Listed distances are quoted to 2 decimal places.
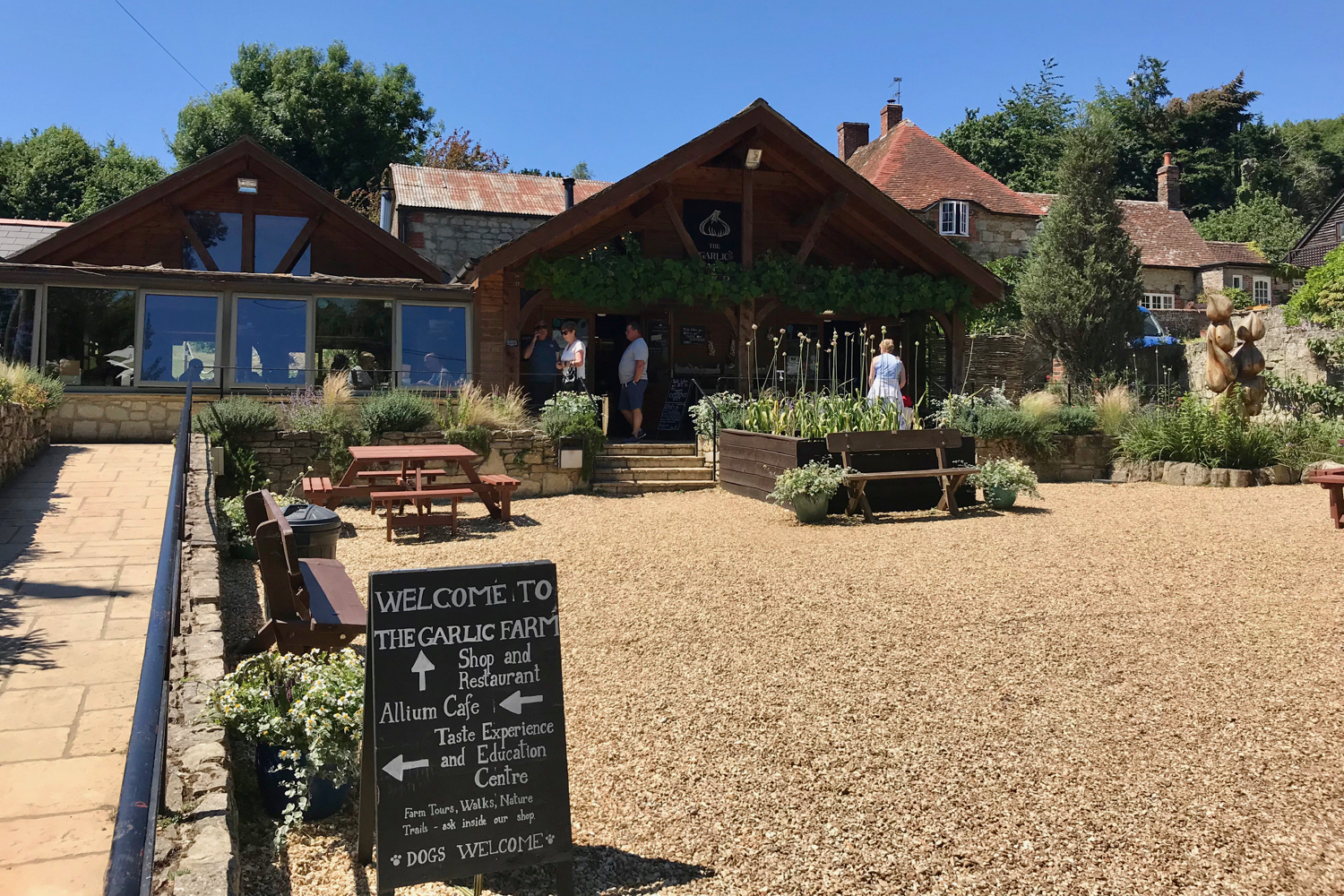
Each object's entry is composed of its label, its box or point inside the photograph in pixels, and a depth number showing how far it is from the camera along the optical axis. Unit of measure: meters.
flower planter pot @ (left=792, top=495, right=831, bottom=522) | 9.27
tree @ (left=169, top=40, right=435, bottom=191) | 34.28
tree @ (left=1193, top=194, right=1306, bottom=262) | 41.25
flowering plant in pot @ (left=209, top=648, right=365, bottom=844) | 3.30
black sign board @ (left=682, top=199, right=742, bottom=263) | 15.66
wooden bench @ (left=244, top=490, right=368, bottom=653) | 4.14
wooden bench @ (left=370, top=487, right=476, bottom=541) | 8.71
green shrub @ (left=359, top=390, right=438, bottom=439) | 11.00
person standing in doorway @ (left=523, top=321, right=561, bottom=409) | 15.68
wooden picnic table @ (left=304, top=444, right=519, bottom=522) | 9.16
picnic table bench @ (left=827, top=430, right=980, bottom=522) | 9.58
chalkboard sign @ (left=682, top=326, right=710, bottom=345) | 16.98
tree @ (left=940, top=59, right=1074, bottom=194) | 42.69
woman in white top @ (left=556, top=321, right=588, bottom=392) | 13.59
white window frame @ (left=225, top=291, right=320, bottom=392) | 14.20
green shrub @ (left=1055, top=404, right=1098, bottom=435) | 13.48
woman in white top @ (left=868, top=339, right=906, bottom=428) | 11.31
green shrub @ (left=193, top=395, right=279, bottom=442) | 10.24
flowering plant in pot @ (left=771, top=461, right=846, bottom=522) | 9.26
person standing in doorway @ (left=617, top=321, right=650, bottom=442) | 13.62
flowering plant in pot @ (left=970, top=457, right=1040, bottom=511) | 10.05
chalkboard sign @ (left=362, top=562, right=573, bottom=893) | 2.84
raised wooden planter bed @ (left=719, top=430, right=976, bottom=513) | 9.93
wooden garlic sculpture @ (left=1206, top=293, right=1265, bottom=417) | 12.90
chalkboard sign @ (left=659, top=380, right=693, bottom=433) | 16.17
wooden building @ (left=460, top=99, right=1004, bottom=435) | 14.43
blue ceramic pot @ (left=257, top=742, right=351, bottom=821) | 3.33
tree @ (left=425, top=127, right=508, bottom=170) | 37.75
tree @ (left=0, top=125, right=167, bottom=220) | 35.38
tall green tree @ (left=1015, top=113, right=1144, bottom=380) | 23.56
